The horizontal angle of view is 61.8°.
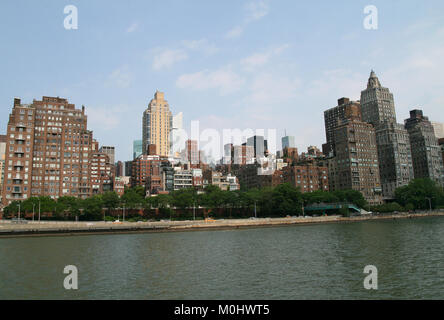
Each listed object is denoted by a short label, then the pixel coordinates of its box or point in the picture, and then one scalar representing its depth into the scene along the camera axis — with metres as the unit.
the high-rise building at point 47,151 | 171.38
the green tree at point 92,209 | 150.95
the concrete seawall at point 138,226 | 108.06
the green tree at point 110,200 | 156.38
